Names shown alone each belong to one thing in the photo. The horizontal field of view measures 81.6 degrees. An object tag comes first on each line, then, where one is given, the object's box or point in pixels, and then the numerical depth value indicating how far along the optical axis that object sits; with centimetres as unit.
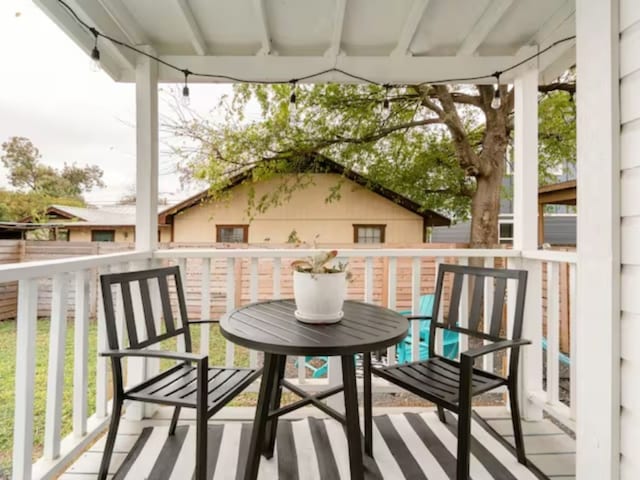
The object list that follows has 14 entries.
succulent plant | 164
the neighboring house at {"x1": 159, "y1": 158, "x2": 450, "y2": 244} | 718
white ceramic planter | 160
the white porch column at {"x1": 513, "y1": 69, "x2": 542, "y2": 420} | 242
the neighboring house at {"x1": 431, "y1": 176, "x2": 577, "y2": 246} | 779
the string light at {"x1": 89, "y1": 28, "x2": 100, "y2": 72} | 195
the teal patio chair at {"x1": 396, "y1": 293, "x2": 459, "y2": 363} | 435
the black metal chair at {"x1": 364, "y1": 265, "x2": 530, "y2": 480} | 146
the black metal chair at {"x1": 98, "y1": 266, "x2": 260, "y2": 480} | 140
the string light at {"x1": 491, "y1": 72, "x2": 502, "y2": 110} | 246
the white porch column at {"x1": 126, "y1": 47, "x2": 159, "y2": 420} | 239
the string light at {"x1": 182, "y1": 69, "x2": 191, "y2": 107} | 234
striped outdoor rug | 173
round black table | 137
